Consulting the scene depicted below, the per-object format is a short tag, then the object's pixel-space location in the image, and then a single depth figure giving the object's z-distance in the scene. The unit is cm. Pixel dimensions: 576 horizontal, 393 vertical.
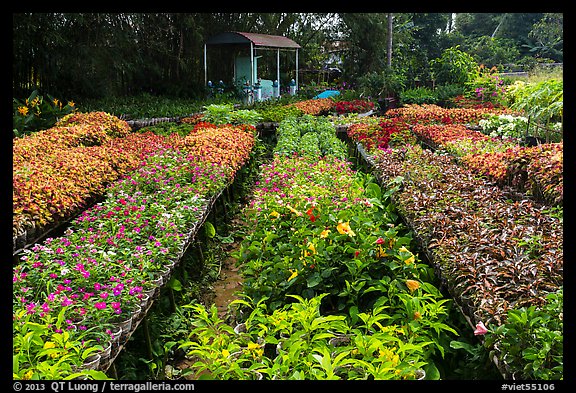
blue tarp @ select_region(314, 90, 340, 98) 2093
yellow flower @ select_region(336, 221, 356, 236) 360
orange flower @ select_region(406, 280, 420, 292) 331
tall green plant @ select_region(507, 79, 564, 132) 827
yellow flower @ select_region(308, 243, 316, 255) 354
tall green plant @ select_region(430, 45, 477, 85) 2025
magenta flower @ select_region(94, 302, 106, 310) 294
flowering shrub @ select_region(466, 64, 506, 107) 1663
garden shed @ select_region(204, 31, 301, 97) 1931
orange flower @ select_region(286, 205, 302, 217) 420
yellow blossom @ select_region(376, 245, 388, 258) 361
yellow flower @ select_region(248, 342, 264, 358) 260
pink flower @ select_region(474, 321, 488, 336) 260
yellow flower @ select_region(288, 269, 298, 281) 342
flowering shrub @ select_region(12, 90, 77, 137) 939
